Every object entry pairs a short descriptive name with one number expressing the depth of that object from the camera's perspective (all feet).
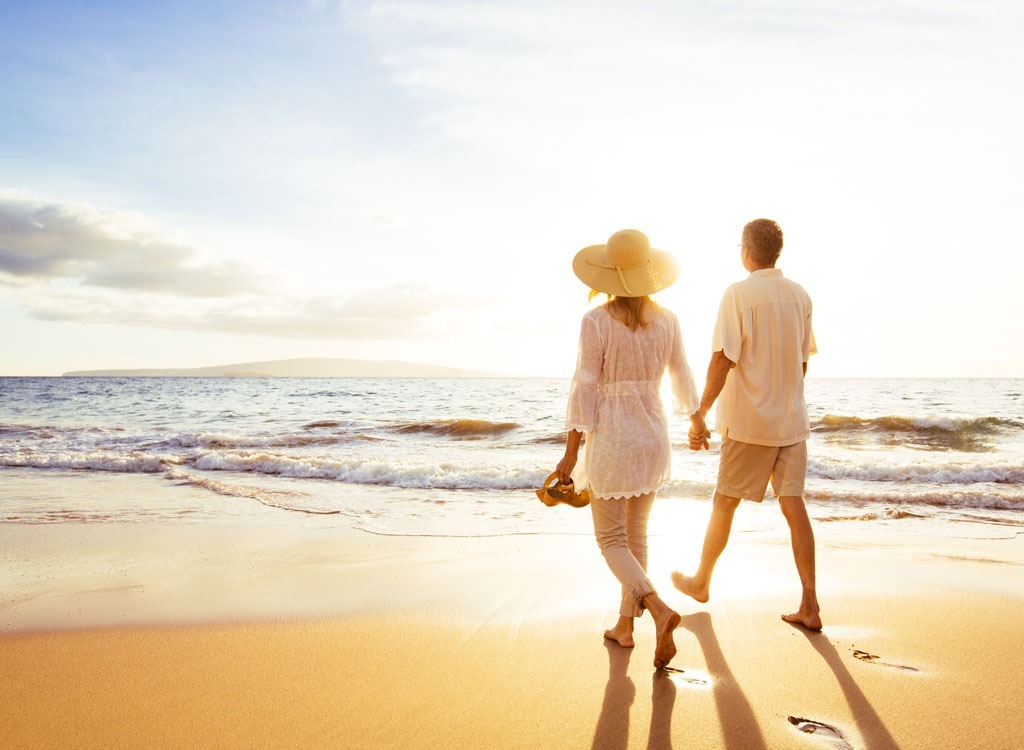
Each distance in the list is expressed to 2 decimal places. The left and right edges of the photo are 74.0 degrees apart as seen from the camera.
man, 11.14
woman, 10.05
